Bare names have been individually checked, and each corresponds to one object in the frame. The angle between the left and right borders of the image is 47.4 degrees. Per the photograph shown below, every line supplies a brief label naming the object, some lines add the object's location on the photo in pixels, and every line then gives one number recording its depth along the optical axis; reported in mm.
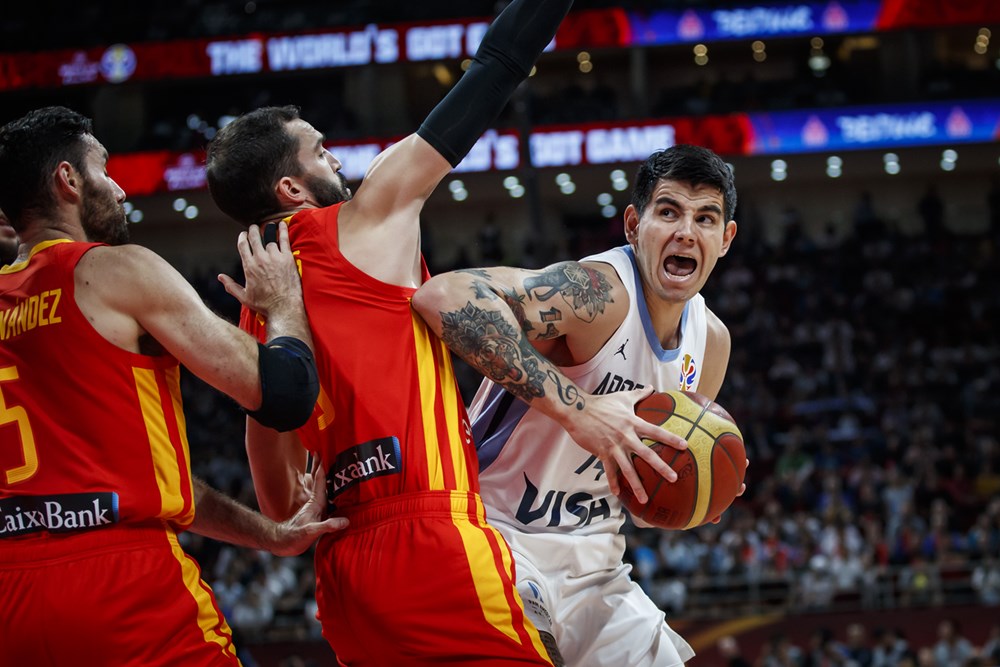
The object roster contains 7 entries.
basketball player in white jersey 3773
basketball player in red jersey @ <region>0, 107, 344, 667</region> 2885
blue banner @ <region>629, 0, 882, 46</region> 22266
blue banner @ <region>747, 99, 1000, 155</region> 21828
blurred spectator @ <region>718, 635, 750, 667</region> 11219
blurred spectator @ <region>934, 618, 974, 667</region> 11469
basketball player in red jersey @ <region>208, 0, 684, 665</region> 2990
